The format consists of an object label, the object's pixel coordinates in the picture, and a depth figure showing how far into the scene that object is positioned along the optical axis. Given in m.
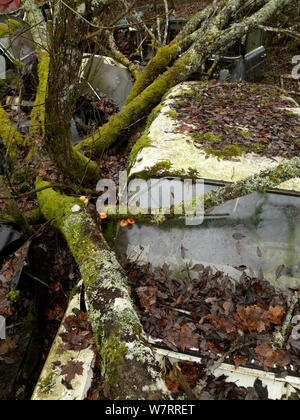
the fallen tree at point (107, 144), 1.96
